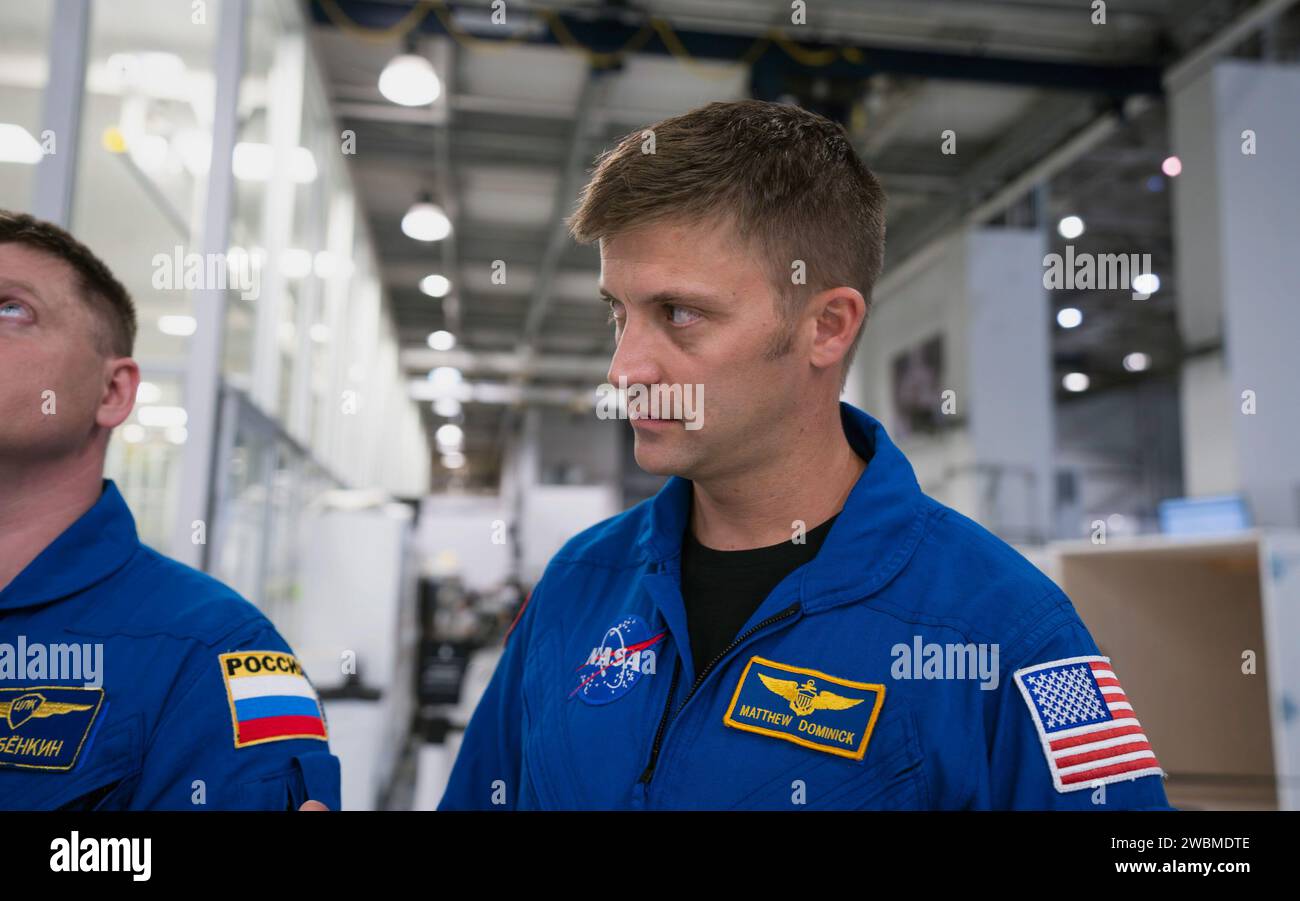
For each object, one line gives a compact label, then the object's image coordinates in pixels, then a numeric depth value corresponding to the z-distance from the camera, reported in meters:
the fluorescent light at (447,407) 15.84
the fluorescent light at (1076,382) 13.55
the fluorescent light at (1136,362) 12.63
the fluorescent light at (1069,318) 10.45
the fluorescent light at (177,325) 3.76
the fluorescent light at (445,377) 14.41
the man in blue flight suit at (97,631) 1.16
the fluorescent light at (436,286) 10.52
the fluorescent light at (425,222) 6.18
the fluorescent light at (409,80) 4.75
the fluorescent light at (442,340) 13.05
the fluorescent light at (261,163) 4.24
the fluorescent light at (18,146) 2.94
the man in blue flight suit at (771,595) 0.94
